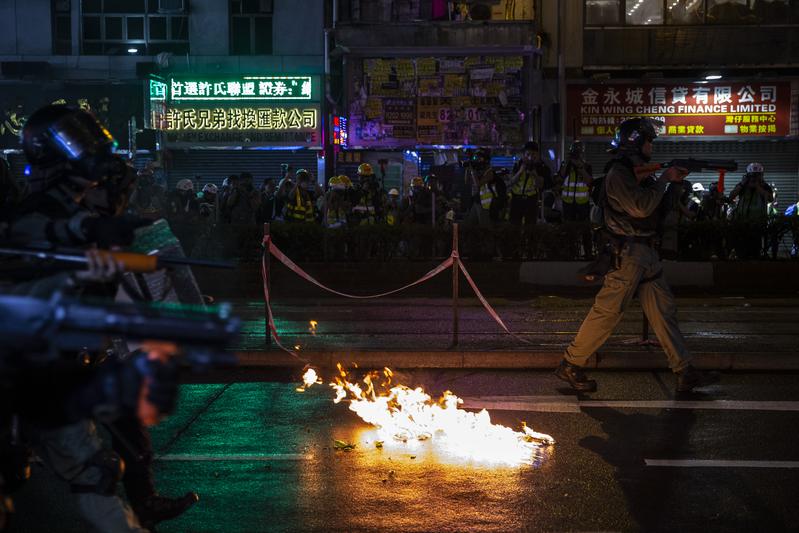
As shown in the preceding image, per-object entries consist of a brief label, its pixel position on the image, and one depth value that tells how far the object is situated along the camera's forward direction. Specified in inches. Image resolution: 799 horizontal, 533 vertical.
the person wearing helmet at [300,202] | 677.3
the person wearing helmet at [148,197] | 649.5
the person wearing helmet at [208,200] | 718.6
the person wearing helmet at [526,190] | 668.7
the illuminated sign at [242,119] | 942.4
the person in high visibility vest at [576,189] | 661.9
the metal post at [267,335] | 371.9
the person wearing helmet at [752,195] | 668.1
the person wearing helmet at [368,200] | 717.3
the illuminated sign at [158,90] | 941.7
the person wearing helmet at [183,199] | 713.0
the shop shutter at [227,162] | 978.7
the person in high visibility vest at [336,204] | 689.6
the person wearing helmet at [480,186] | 679.1
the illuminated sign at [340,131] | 875.4
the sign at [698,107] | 913.5
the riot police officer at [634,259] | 279.6
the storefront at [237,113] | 938.7
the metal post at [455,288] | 360.5
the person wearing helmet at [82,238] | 144.7
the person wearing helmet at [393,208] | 698.0
